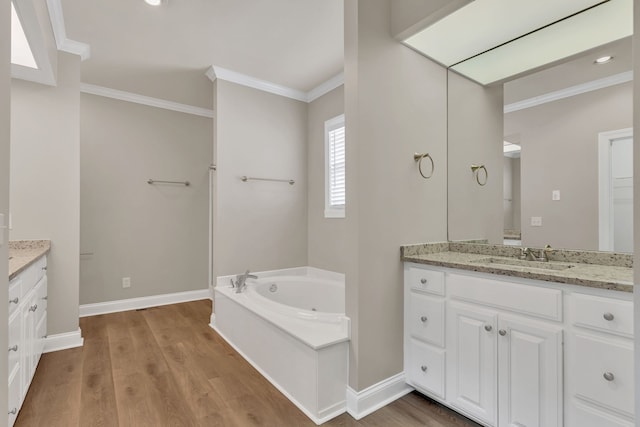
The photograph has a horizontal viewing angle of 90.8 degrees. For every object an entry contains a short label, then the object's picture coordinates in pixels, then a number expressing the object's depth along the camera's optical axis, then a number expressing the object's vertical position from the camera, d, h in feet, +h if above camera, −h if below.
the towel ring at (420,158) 6.90 +1.29
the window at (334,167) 10.92 +1.74
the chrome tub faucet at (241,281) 9.56 -2.02
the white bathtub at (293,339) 5.80 -2.75
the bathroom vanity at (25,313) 5.16 -1.90
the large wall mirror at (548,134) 5.32 +1.65
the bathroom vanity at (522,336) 4.03 -1.84
